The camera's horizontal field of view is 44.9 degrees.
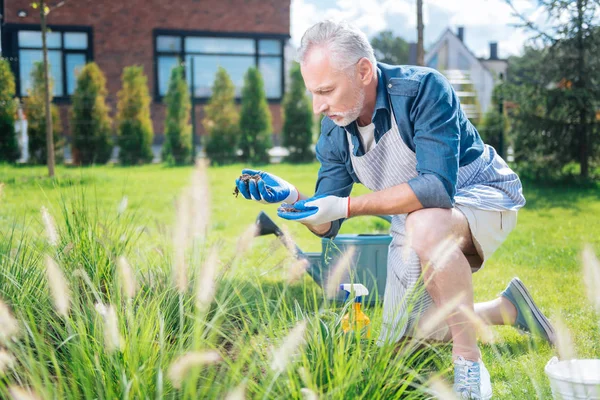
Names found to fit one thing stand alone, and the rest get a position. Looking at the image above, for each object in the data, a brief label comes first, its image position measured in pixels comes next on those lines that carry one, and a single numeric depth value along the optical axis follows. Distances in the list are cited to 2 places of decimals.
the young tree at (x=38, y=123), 11.03
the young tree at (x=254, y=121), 12.41
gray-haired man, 2.36
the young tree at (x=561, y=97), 8.64
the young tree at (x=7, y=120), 10.80
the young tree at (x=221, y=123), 12.27
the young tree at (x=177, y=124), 12.18
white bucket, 1.82
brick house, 15.91
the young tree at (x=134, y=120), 11.94
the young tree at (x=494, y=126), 10.40
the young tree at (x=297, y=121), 12.60
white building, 30.00
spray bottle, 2.03
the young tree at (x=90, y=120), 11.61
